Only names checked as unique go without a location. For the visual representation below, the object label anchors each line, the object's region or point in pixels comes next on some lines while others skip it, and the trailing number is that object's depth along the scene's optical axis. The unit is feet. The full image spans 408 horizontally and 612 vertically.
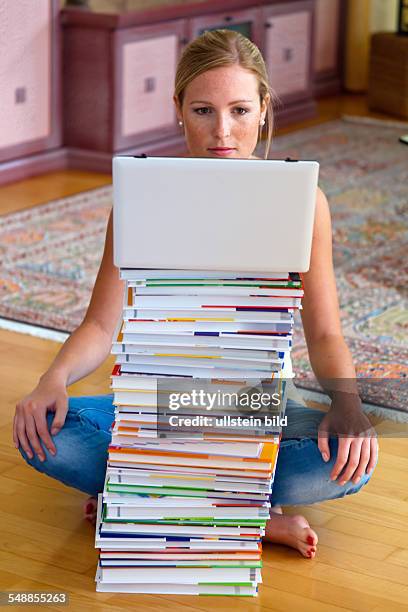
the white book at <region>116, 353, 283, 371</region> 8.59
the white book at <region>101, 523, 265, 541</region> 8.95
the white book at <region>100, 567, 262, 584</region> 9.09
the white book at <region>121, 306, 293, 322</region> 8.55
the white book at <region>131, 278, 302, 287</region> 8.52
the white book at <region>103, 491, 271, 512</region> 8.89
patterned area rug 13.85
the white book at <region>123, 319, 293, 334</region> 8.55
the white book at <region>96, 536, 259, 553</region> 8.97
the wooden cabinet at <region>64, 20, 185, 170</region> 21.57
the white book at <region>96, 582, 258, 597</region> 9.12
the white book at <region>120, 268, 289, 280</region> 8.51
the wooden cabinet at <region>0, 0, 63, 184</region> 20.59
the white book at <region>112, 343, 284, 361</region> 8.58
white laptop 8.24
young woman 9.18
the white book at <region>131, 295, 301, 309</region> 8.55
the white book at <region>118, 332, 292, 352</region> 8.55
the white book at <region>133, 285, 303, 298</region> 8.53
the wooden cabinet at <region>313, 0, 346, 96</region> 29.89
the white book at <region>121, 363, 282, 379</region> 8.61
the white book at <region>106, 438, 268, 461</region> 8.77
